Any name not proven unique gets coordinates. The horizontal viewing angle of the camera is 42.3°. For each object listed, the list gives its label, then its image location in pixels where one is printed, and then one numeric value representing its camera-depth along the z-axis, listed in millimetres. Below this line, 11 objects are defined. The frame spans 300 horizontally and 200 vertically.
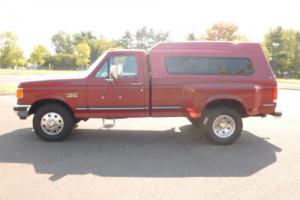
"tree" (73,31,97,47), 114675
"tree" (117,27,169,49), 99000
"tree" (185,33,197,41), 87338
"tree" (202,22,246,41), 63675
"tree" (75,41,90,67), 86731
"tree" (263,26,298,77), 69000
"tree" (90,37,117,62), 95625
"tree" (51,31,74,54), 120000
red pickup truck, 8109
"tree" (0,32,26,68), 80125
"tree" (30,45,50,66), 89562
